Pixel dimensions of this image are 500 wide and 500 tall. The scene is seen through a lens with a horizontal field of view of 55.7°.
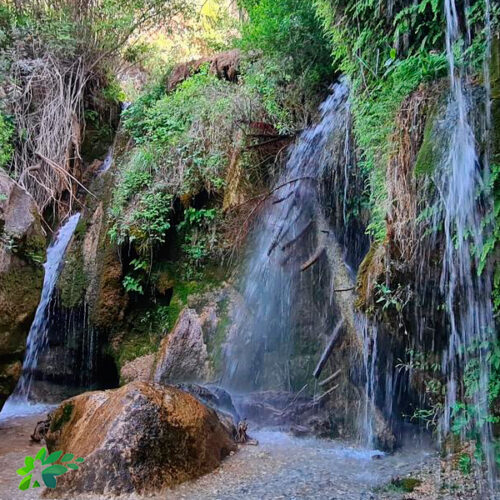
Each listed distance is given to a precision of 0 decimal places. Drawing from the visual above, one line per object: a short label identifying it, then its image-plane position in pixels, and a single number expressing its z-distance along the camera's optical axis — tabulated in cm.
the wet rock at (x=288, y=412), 520
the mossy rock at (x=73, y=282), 765
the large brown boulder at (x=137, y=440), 361
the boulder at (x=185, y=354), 635
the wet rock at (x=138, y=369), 669
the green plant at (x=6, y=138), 747
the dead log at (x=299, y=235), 635
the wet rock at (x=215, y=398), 546
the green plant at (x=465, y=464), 345
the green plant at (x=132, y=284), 730
